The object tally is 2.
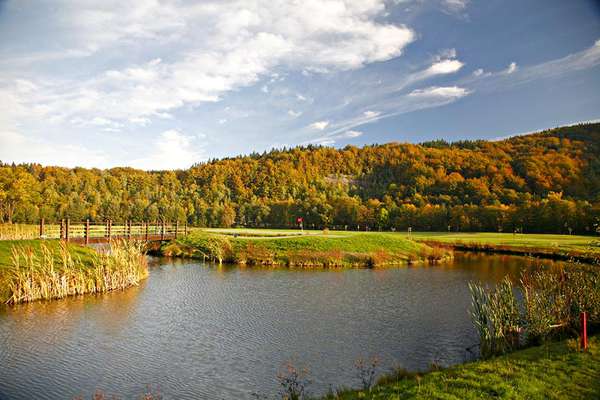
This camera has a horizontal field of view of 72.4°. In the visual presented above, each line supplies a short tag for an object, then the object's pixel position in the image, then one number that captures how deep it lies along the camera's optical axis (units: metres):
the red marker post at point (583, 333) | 11.71
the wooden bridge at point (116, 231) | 30.74
